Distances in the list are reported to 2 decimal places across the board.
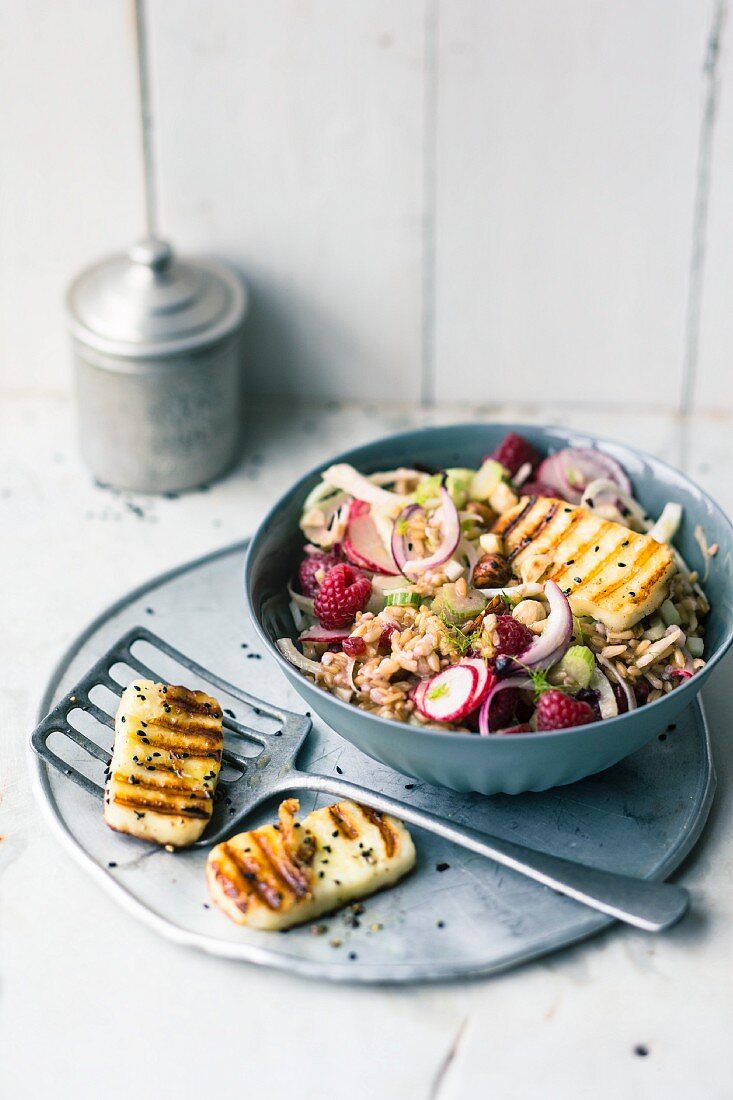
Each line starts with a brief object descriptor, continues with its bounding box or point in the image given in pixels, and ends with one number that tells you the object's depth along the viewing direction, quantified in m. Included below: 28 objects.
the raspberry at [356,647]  0.66
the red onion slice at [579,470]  0.75
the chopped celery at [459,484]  0.74
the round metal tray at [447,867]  0.60
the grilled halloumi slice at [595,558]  0.66
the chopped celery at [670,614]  0.68
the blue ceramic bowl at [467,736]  0.61
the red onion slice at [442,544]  0.69
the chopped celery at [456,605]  0.67
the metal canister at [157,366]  0.83
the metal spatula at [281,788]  0.60
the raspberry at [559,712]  0.61
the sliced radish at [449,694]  0.62
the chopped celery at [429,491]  0.73
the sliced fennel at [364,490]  0.73
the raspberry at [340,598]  0.68
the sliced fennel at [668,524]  0.72
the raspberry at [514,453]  0.76
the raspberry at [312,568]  0.71
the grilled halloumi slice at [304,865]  0.60
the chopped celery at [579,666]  0.64
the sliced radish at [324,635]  0.68
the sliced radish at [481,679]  0.62
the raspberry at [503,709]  0.62
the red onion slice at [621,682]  0.64
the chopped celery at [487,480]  0.75
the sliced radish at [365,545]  0.70
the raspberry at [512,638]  0.64
